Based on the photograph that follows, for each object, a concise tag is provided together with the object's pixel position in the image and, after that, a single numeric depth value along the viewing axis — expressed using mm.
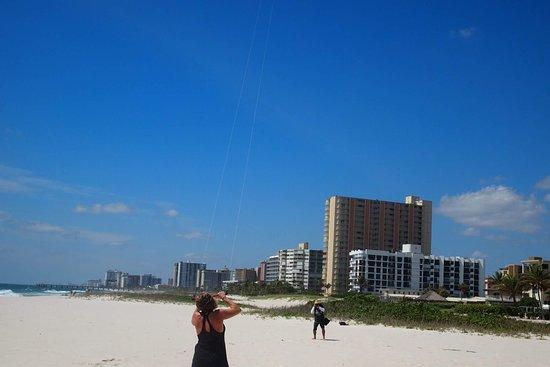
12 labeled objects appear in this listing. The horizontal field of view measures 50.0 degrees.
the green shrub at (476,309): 48475
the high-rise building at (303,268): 180375
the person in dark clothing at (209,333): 6504
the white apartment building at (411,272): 129000
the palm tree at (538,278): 68562
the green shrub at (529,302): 74056
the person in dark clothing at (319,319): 20448
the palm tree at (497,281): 77756
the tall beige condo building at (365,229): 144000
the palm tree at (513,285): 73675
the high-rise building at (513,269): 127575
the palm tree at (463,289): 116044
